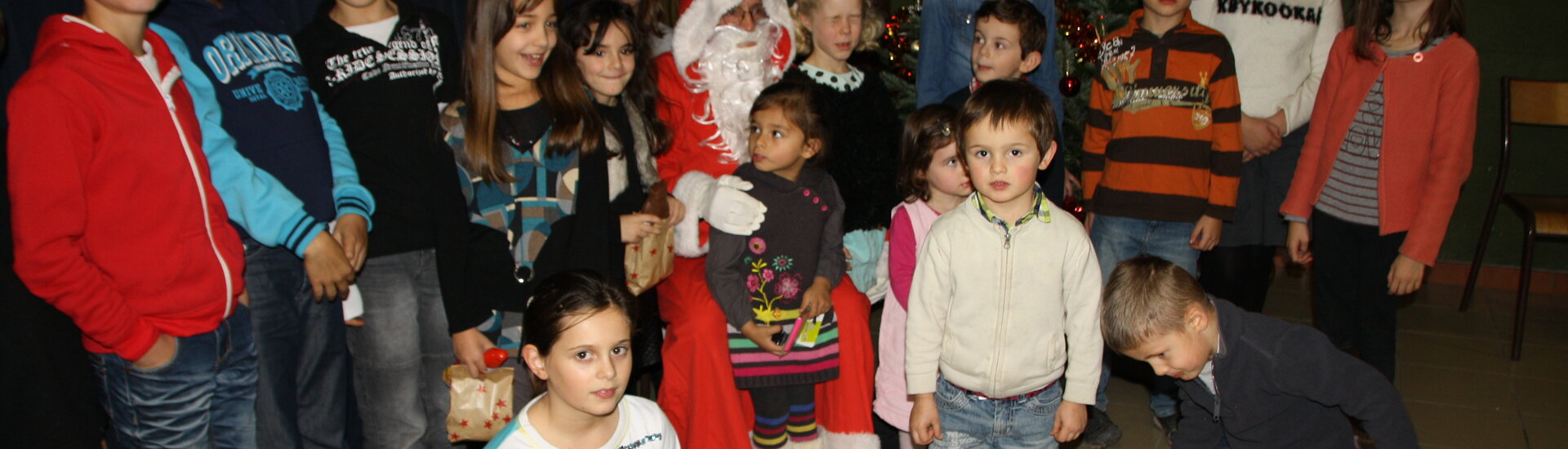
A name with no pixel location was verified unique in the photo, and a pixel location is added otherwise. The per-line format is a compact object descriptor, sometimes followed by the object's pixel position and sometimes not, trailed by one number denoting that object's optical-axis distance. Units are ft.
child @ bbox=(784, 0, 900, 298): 9.57
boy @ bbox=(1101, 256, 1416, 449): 6.25
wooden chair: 14.07
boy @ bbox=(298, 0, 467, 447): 7.66
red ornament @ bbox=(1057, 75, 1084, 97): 10.64
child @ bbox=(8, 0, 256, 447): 5.73
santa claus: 8.88
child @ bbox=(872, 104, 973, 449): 8.41
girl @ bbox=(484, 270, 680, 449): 6.19
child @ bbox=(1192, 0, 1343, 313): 10.02
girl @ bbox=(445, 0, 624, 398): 7.65
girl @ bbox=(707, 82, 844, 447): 8.70
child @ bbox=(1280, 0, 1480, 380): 8.71
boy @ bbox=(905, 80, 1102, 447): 6.87
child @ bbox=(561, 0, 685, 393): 8.36
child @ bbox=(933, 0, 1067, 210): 9.26
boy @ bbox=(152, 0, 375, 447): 6.96
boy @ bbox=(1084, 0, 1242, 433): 9.19
